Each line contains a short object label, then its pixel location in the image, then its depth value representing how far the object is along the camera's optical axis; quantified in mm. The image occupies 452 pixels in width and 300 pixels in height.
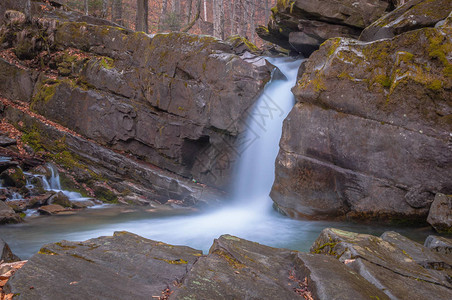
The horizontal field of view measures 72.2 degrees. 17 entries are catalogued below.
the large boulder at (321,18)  11039
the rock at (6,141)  11401
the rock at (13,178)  10297
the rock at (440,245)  5391
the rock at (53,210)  9484
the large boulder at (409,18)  8008
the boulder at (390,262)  3510
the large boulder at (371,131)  7070
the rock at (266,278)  2969
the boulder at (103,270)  2701
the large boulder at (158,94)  11250
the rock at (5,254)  4172
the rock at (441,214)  6757
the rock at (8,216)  8107
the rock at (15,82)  13961
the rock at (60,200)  10220
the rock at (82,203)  10491
